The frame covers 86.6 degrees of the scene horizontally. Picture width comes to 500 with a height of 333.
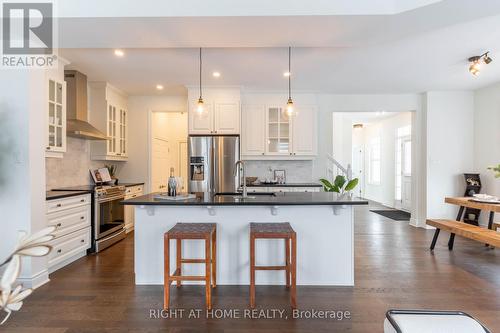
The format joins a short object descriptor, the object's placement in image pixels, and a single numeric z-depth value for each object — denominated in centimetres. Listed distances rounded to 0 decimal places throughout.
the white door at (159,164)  560
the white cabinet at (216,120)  486
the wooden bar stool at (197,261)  227
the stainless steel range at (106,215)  385
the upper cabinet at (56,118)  338
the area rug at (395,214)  633
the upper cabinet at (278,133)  517
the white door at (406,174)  721
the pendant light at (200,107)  335
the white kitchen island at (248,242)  277
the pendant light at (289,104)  334
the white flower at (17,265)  66
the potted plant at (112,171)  502
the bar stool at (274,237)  230
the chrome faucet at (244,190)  289
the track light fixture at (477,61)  345
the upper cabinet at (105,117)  466
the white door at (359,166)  1024
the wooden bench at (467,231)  311
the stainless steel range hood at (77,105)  402
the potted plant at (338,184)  385
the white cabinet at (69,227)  312
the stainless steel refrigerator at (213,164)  474
